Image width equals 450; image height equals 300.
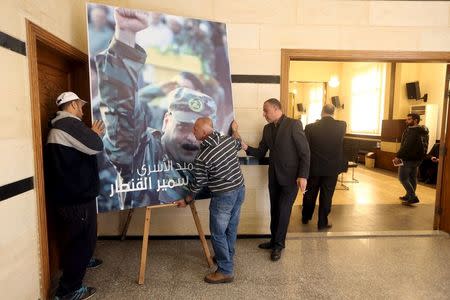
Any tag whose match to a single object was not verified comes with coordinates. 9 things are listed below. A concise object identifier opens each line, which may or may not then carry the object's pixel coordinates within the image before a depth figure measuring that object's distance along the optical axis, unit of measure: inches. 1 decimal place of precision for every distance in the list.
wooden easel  92.1
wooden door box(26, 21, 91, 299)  78.1
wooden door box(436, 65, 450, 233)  136.5
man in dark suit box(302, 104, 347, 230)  140.5
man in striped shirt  88.1
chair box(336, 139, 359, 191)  346.9
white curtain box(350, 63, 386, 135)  321.4
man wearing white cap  80.0
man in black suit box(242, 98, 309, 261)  108.0
